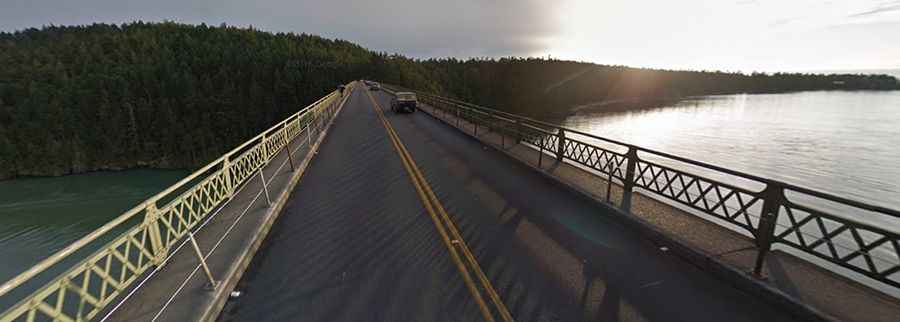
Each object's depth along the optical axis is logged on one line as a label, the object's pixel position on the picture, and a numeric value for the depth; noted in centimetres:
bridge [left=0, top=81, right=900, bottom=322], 453
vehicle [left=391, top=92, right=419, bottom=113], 2917
